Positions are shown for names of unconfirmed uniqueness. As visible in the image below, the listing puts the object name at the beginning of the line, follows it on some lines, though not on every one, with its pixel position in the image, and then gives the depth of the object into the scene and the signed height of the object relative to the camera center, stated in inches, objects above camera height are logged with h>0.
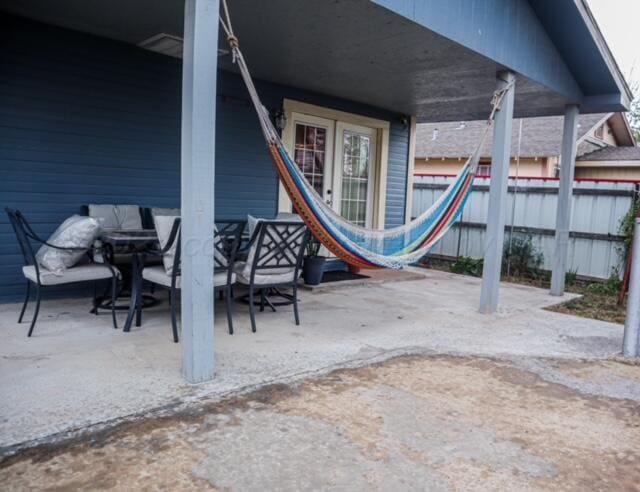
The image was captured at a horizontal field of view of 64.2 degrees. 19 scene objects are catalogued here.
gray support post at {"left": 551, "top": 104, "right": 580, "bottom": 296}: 225.3 +4.0
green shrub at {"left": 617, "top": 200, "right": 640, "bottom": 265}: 241.3 -9.9
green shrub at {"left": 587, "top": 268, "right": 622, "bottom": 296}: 242.2 -37.6
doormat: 233.2 -37.1
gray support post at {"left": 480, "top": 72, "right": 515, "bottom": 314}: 180.1 +2.6
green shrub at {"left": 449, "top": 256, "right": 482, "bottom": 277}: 286.7 -36.4
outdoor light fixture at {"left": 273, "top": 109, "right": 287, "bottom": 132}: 219.0 +32.5
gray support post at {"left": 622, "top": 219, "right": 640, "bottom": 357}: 136.4 -26.9
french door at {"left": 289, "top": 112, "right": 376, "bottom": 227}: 238.5 +18.0
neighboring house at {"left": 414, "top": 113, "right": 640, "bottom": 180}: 459.8 +53.2
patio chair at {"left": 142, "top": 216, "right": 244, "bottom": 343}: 127.7 -18.7
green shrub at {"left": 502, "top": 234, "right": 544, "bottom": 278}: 278.7 -29.1
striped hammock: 128.3 -6.8
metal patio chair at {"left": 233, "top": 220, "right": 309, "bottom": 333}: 141.1 -17.9
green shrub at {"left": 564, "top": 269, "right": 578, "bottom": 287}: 263.7 -36.5
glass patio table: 135.3 -16.7
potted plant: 209.6 -29.4
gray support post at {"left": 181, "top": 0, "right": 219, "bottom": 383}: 99.1 +1.4
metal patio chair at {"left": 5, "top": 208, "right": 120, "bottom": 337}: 129.3 -22.5
